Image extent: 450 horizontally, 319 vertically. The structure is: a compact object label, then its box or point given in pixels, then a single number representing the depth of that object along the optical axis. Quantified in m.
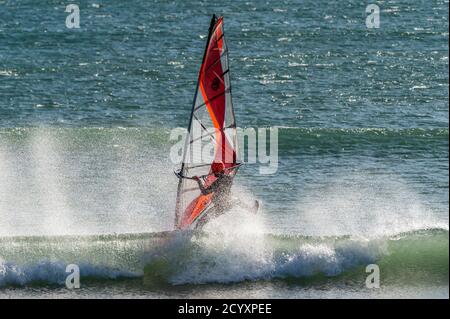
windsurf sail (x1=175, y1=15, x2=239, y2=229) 23.84
